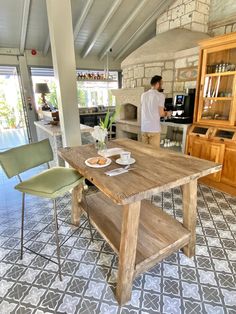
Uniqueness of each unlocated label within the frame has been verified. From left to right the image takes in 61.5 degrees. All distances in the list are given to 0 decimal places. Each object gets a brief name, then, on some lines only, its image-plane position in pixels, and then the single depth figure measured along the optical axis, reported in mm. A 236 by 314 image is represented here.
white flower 1844
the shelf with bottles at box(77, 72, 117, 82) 6223
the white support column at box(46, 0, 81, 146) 2305
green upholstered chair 1524
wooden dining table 1237
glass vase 1915
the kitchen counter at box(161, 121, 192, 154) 3170
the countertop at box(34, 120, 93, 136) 2858
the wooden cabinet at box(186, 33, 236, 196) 2682
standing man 3037
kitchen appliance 3277
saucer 1590
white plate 1529
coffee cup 1596
